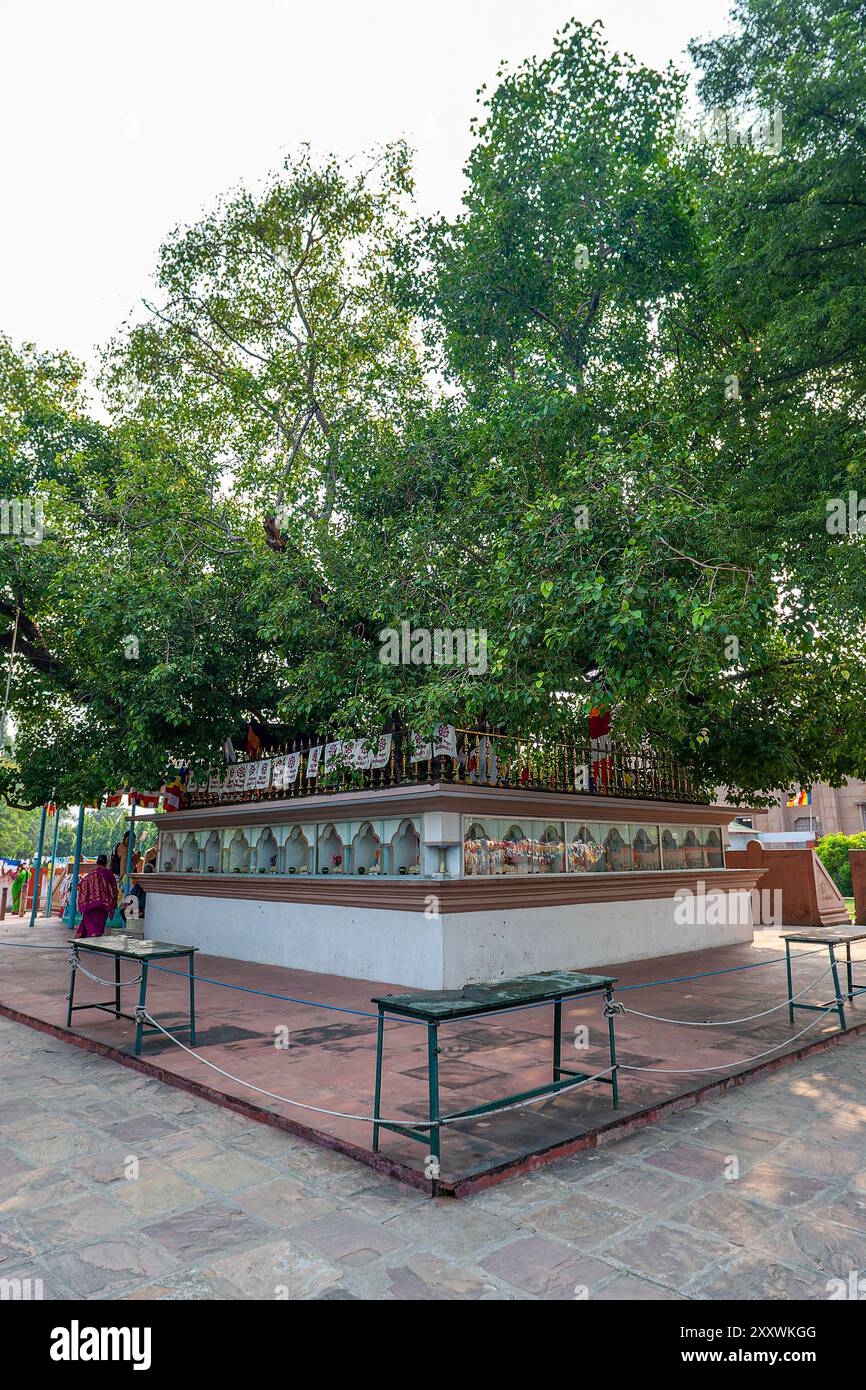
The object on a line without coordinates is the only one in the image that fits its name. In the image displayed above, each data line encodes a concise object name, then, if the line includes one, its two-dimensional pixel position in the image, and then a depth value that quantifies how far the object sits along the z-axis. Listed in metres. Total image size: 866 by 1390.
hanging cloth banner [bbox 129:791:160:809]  18.97
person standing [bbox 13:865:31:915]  27.22
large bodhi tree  9.28
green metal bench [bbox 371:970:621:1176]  4.68
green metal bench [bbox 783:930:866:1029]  8.23
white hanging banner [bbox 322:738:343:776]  12.25
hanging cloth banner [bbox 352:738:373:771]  11.96
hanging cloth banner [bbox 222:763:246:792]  14.72
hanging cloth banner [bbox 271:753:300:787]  13.50
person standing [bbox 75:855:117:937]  14.24
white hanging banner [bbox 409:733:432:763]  11.16
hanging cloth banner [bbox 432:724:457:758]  11.00
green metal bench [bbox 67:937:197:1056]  7.43
